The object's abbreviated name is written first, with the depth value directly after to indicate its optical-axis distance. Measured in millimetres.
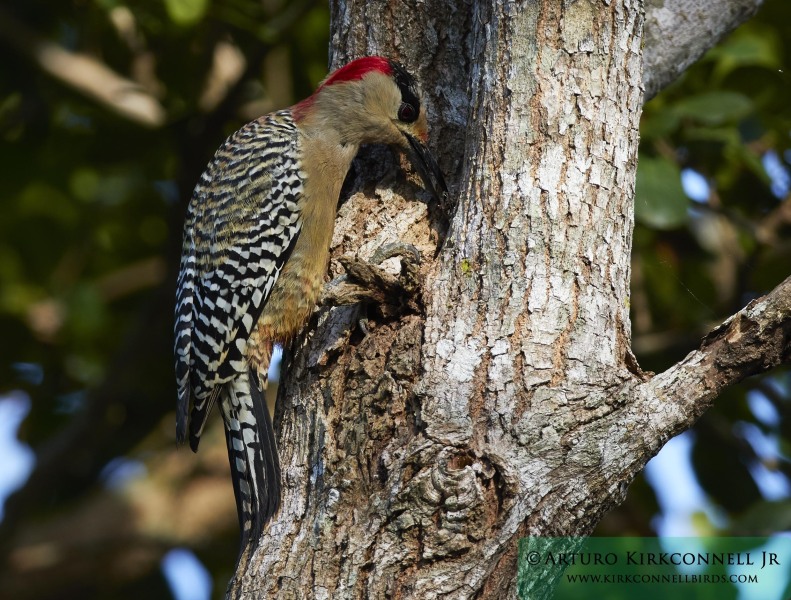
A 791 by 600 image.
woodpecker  7754
